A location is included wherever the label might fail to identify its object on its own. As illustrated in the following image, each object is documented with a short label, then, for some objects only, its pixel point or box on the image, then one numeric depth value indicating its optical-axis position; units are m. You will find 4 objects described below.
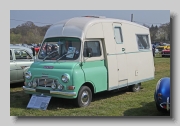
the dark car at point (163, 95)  6.16
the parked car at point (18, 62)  9.50
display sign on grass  7.00
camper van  6.99
